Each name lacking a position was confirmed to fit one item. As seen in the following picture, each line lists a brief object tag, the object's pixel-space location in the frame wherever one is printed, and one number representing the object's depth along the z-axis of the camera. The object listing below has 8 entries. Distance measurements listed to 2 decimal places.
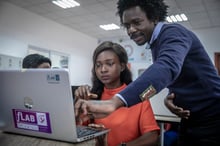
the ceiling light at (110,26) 6.25
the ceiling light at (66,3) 4.72
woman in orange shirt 1.11
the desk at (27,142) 0.64
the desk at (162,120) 1.96
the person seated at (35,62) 1.94
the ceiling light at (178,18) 5.35
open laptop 0.61
